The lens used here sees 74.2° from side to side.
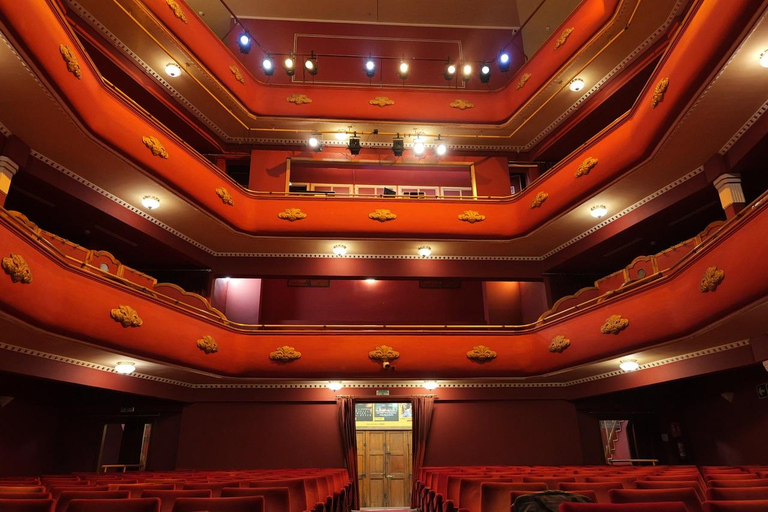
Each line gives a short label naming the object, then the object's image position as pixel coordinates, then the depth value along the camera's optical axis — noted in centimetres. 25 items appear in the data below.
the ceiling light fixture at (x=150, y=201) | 952
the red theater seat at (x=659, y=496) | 259
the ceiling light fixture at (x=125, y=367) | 824
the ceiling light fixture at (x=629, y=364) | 839
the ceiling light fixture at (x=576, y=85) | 1146
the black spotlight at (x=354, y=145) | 1222
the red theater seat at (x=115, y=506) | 226
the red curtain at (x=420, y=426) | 990
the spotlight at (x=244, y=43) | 1239
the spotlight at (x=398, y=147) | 1220
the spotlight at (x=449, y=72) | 1274
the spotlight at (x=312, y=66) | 1251
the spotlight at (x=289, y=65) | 1196
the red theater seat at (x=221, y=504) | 250
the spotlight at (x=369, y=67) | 1314
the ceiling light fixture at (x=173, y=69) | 1102
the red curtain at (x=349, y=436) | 970
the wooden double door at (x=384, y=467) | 1158
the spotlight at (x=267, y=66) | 1283
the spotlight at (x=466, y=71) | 1220
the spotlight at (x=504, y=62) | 1290
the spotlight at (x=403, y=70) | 1277
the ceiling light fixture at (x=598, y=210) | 995
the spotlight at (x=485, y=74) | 1290
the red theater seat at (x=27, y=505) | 229
